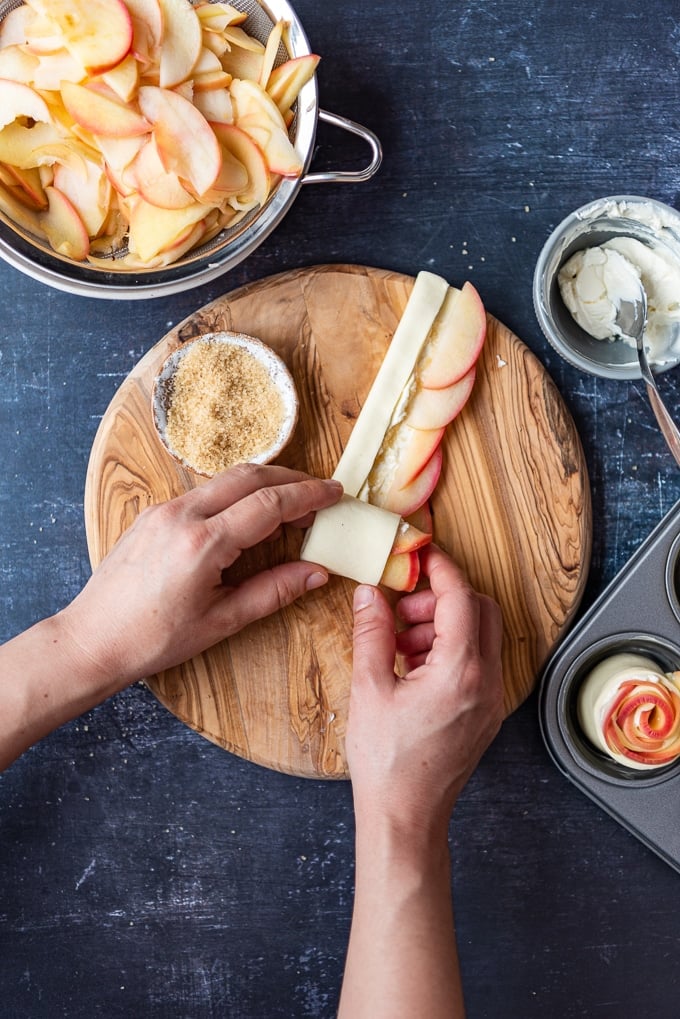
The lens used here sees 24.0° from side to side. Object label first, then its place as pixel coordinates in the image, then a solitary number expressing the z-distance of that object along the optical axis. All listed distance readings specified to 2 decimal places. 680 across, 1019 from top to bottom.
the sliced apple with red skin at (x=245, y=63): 0.87
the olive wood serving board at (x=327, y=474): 0.91
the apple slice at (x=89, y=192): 0.86
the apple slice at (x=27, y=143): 0.85
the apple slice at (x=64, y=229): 0.87
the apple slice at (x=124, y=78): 0.84
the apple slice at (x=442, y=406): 0.91
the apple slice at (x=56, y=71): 0.84
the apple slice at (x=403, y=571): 0.89
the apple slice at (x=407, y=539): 0.89
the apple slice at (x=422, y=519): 0.92
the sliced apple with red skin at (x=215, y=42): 0.86
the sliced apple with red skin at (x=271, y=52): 0.86
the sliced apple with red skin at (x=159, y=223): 0.86
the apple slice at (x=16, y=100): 0.84
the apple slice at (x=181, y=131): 0.85
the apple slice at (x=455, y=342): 0.91
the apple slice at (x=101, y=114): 0.84
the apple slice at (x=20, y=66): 0.84
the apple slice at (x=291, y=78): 0.86
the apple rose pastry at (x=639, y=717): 0.88
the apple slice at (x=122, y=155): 0.85
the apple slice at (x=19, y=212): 0.86
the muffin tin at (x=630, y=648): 0.91
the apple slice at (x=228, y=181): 0.86
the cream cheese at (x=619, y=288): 0.91
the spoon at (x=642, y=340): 0.90
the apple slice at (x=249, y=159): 0.86
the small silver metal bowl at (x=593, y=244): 0.91
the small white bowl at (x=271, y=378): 0.89
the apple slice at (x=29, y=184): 0.86
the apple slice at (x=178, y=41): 0.84
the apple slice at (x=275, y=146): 0.86
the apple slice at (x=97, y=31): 0.83
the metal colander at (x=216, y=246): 0.86
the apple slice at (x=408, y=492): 0.91
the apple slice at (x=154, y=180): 0.85
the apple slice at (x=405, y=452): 0.91
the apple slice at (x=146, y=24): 0.84
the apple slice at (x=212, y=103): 0.86
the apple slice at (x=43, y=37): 0.84
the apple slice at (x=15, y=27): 0.86
